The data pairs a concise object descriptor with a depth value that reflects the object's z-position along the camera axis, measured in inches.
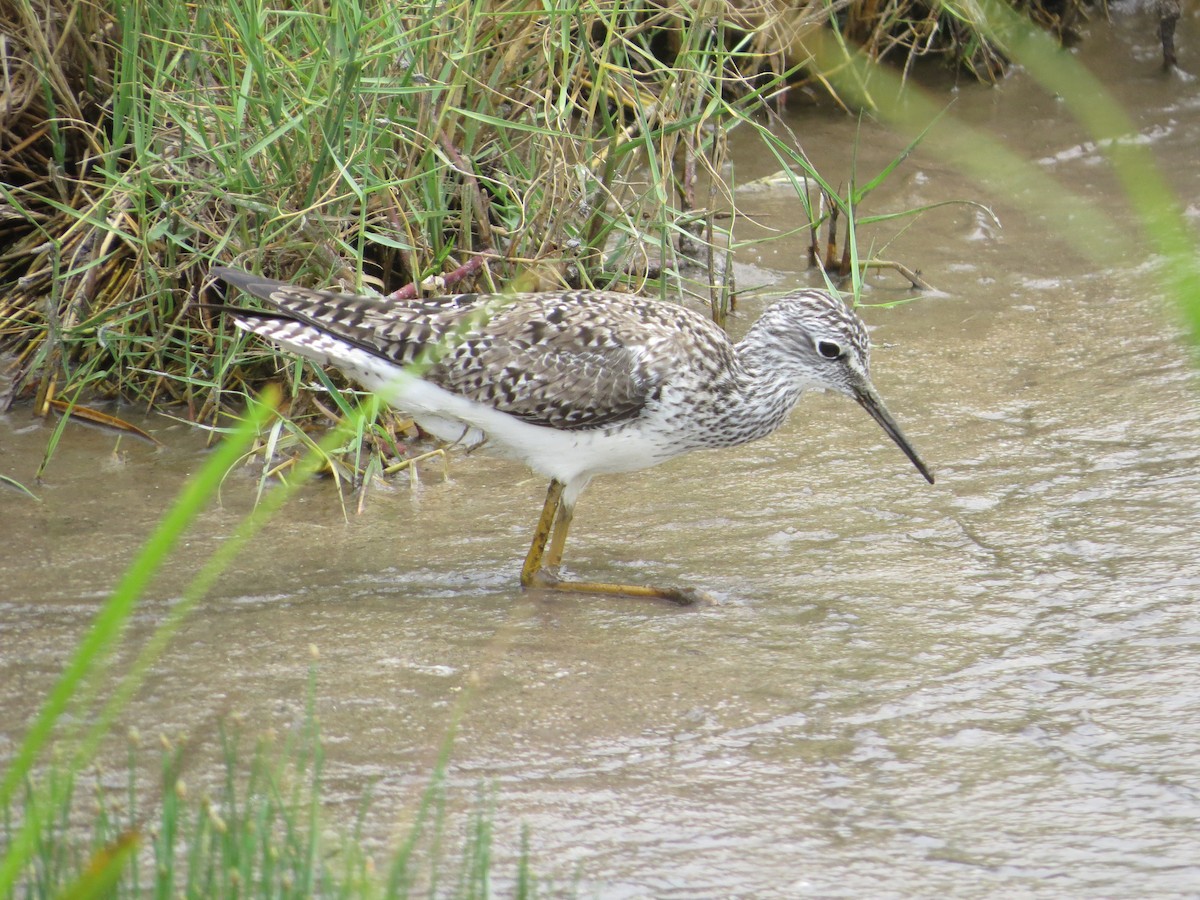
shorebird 401.4
